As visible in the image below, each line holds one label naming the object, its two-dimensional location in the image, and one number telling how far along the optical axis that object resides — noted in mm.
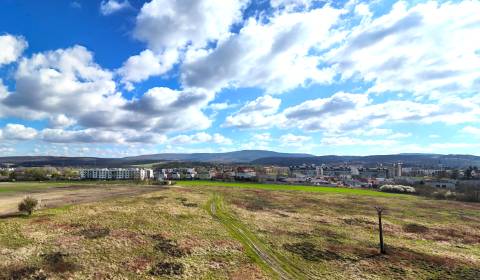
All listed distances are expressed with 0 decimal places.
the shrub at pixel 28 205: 51703
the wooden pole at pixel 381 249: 37869
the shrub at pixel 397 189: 129375
